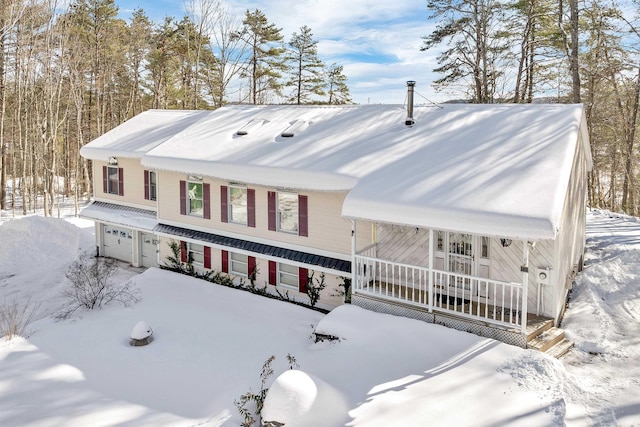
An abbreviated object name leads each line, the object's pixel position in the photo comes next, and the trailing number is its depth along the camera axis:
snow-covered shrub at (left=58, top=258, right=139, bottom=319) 14.15
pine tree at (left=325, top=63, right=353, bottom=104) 40.40
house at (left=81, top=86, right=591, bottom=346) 10.04
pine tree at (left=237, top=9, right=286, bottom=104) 35.56
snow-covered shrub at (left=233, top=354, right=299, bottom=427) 7.94
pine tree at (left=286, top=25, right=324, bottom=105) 38.28
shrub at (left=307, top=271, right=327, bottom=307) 13.60
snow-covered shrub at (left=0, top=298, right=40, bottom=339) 12.16
